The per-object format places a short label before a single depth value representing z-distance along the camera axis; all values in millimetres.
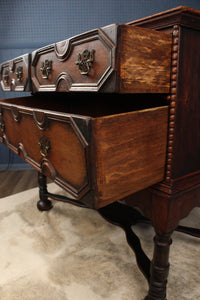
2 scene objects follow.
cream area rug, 924
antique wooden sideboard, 511
